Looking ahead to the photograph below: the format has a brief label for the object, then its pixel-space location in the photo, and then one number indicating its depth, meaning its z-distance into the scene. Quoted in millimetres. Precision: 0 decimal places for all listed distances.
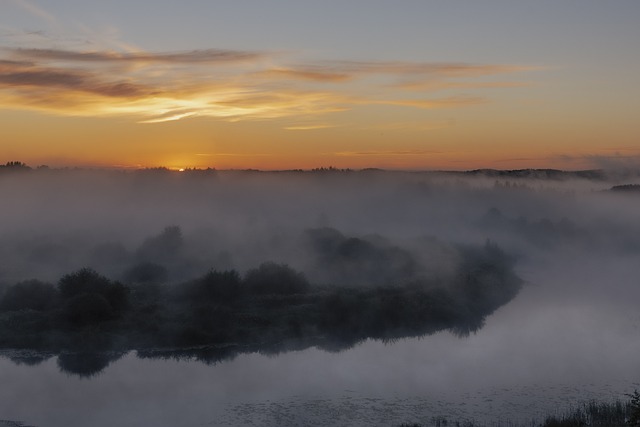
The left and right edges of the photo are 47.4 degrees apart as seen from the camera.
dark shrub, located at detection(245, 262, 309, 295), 51938
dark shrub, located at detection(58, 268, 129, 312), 44812
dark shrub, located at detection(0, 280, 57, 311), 45531
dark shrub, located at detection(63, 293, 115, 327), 42656
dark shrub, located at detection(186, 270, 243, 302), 48994
